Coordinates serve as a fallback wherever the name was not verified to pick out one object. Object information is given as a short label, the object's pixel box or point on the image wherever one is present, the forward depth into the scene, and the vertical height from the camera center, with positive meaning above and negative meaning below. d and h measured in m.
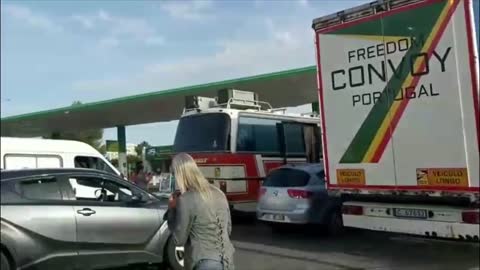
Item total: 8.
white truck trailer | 8.55 +0.70
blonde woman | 4.41 -0.33
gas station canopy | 27.38 +3.83
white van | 12.74 +0.56
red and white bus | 14.88 +0.76
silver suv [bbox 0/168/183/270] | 7.82 -0.55
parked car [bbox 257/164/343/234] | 12.51 -0.64
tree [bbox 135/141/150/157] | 75.56 +3.63
